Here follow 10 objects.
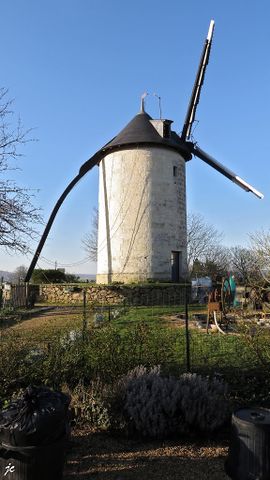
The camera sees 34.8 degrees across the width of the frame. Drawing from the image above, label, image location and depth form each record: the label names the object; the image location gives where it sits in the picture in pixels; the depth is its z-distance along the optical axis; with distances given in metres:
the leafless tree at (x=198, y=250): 47.17
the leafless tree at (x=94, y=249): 40.91
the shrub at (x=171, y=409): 4.61
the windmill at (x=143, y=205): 21.27
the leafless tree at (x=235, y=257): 54.47
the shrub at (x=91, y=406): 4.82
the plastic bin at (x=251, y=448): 3.49
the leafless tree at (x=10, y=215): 8.05
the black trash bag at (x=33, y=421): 3.36
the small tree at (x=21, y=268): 71.55
